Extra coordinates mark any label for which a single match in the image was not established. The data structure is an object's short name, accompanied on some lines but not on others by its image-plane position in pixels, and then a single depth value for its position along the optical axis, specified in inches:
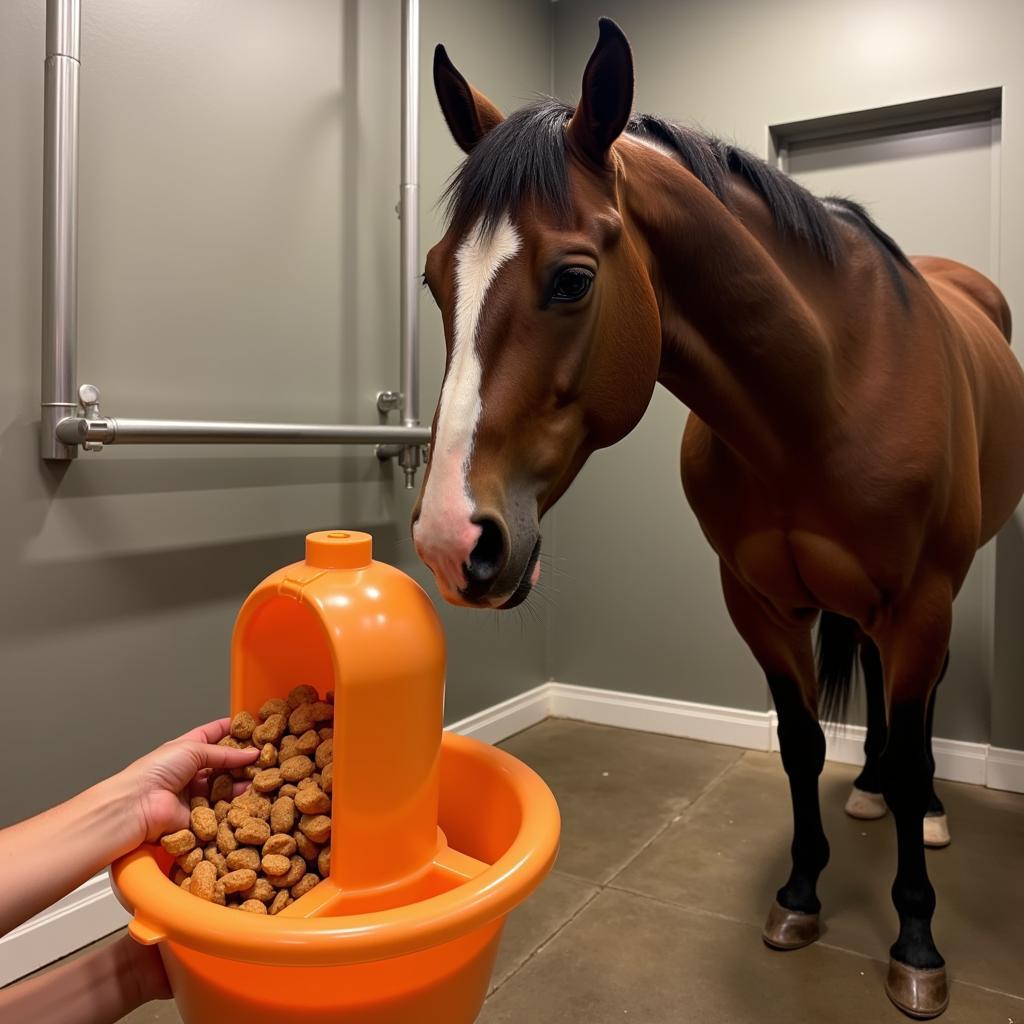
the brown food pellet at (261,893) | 24.7
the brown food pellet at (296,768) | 26.7
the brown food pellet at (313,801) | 26.0
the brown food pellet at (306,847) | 26.1
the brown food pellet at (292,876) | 25.3
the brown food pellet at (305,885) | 25.4
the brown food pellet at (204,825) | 25.4
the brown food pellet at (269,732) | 27.9
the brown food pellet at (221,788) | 27.8
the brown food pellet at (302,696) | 29.4
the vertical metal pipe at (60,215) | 43.9
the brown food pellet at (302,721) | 28.0
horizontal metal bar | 45.4
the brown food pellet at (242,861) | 24.6
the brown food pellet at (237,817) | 25.9
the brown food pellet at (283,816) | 26.2
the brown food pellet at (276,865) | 24.8
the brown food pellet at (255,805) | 26.5
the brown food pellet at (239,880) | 23.8
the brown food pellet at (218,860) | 24.7
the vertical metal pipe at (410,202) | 67.7
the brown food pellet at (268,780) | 26.8
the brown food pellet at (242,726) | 28.3
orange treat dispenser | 18.9
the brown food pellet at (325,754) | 26.6
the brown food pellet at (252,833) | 25.4
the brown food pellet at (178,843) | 24.5
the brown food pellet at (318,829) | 25.8
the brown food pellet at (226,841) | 25.2
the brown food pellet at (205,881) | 23.3
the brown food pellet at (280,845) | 25.5
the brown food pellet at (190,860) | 24.6
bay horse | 28.1
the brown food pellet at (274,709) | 28.8
